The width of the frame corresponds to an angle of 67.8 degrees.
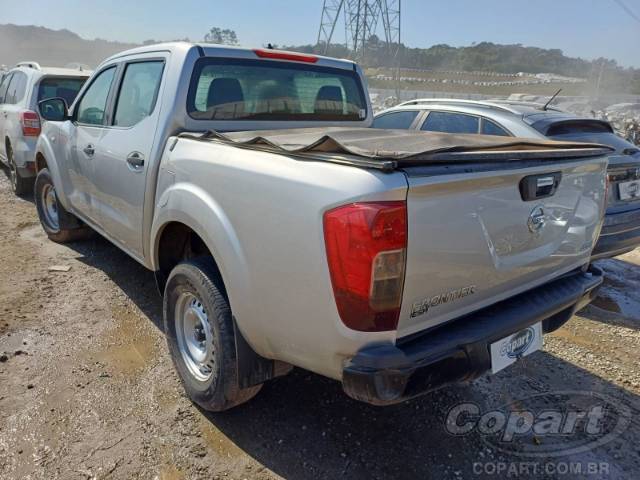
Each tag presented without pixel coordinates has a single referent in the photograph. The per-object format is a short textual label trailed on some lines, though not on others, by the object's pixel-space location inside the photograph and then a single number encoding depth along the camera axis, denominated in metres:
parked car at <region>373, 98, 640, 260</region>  4.39
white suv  6.65
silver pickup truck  1.78
